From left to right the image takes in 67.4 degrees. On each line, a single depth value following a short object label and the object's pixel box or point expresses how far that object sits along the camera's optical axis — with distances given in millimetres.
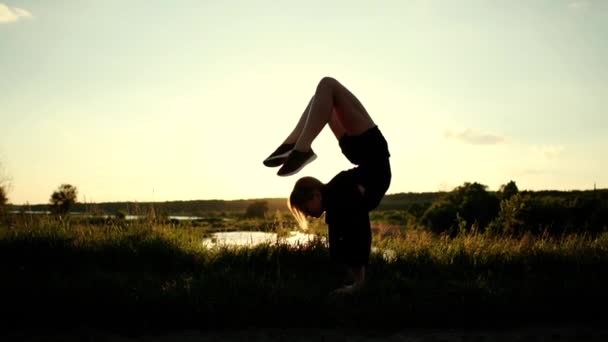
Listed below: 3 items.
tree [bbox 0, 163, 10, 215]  21467
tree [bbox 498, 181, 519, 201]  31016
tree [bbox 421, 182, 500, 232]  31500
